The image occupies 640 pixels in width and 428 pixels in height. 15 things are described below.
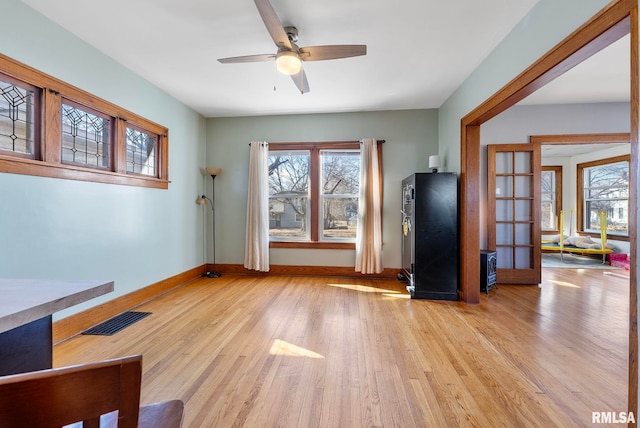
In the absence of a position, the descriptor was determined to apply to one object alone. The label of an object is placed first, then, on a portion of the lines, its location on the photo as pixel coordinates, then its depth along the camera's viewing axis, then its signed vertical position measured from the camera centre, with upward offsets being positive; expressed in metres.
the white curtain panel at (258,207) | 4.39 +0.06
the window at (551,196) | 7.09 +0.40
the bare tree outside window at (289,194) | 4.58 +0.29
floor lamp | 4.36 +0.16
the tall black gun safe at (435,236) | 3.37 -0.31
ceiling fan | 2.06 +1.30
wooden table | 0.76 -0.29
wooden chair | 0.39 -0.29
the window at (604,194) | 5.95 +0.41
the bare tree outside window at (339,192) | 4.49 +0.32
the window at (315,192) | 4.48 +0.32
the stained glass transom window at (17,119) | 2.00 +0.71
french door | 4.05 +0.02
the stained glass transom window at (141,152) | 3.18 +0.73
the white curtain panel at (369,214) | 4.21 -0.05
